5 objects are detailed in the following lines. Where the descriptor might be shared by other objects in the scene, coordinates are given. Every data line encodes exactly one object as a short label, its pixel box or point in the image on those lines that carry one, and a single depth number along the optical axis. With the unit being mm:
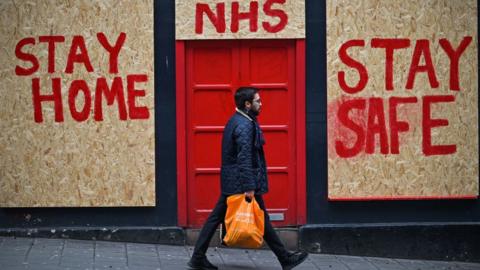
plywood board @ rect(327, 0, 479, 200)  11492
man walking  9766
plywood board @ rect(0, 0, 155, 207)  11375
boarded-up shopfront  11445
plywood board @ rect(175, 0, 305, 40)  11438
